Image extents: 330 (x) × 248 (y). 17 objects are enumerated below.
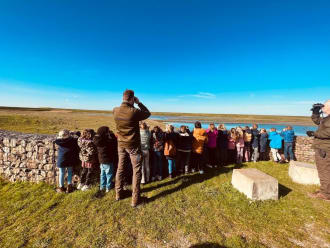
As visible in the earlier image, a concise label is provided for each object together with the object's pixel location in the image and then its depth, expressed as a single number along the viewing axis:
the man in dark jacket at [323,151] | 4.32
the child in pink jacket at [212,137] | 7.12
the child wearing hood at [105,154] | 4.84
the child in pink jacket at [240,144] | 7.98
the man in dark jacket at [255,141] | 8.41
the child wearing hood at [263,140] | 8.50
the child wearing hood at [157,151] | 5.79
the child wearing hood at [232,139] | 7.80
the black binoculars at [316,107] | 4.69
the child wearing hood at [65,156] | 4.91
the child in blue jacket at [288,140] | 8.39
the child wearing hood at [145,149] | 5.48
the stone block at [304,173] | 5.51
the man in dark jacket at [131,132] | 3.91
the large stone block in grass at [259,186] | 4.38
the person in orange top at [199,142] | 6.45
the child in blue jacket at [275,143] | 8.48
